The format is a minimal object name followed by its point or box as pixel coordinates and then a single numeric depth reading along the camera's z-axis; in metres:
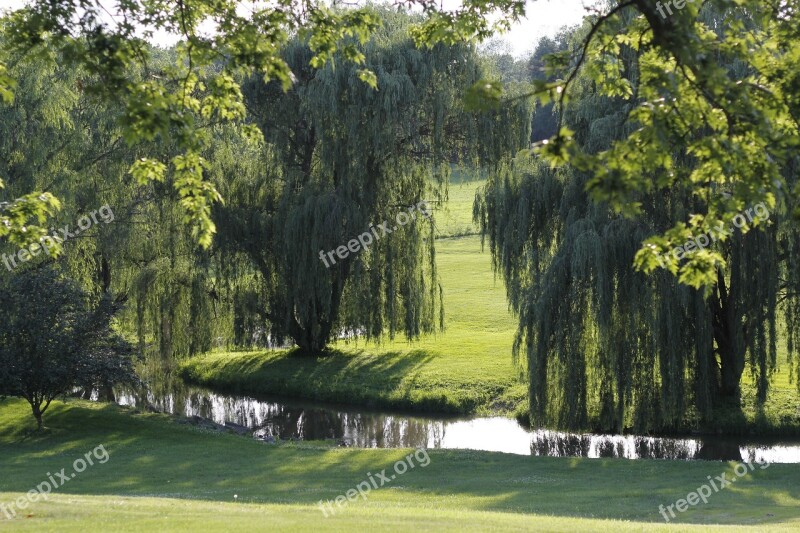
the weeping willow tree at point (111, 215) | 23.45
